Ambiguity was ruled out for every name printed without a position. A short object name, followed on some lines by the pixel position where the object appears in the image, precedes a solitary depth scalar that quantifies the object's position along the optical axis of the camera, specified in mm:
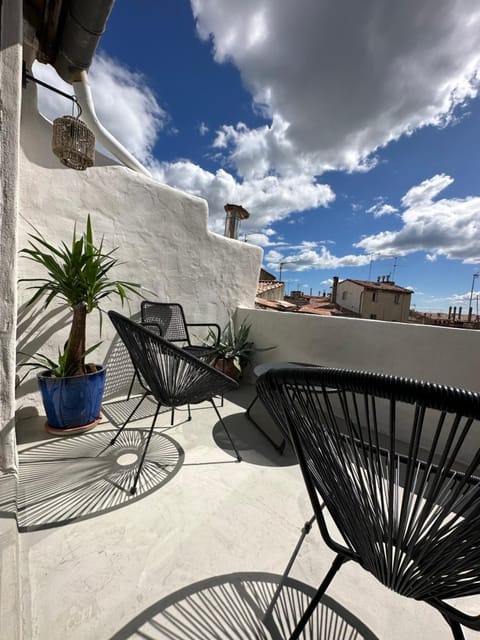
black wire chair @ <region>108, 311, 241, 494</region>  1329
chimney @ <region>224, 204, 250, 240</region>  5312
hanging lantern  1733
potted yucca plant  1771
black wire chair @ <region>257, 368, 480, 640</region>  403
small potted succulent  3084
